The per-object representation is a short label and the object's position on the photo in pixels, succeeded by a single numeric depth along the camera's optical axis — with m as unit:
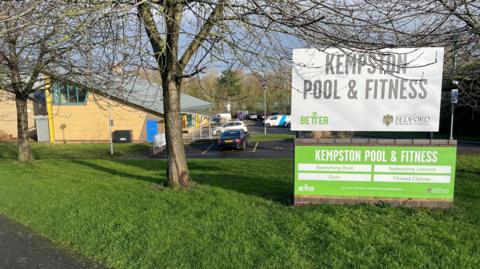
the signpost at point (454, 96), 9.31
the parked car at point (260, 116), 69.07
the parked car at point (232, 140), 23.86
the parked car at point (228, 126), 35.25
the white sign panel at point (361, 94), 5.52
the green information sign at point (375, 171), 5.45
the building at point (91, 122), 31.05
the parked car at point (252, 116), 69.84
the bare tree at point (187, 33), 4.46
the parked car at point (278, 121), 53.34
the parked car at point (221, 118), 55.57
